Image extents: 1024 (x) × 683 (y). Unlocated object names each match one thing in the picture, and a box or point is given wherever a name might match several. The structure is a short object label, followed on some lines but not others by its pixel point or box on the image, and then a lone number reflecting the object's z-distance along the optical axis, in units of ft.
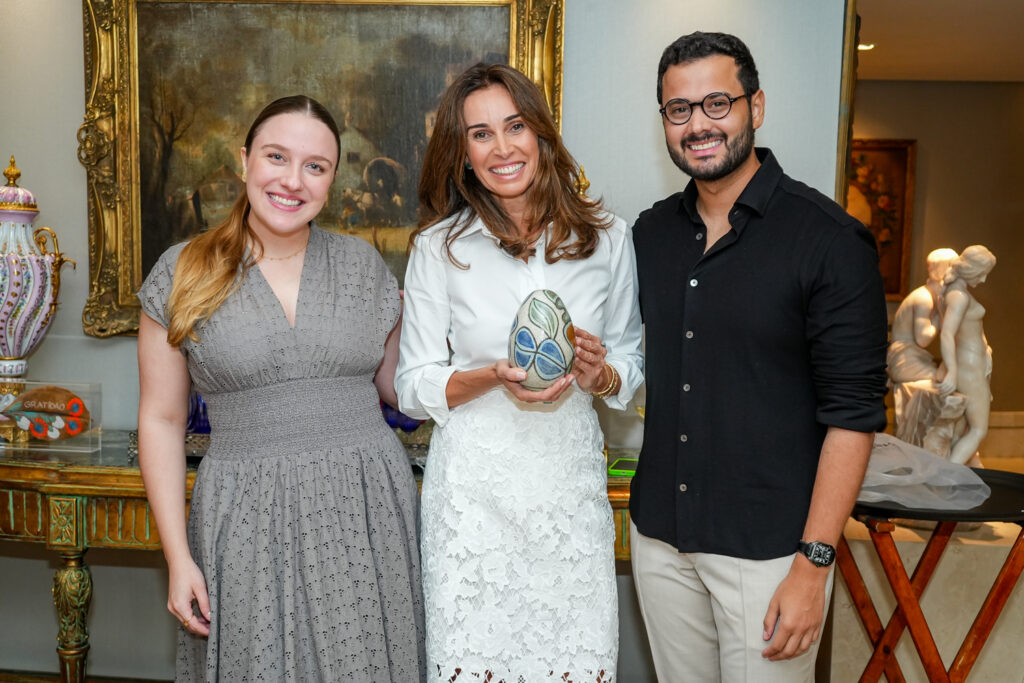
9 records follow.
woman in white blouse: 5.43
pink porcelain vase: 8.50
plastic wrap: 6.86
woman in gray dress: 5.32
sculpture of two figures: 10.25
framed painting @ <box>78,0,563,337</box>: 8.76
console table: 7.80
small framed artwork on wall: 22.84
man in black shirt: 4.89
